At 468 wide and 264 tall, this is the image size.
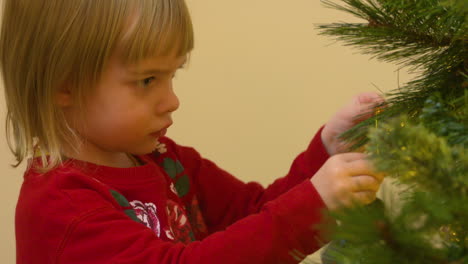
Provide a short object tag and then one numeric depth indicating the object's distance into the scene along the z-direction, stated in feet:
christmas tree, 1.83
